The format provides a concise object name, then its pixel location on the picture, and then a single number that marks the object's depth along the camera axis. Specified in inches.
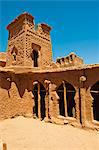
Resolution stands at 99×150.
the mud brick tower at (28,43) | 687.7
